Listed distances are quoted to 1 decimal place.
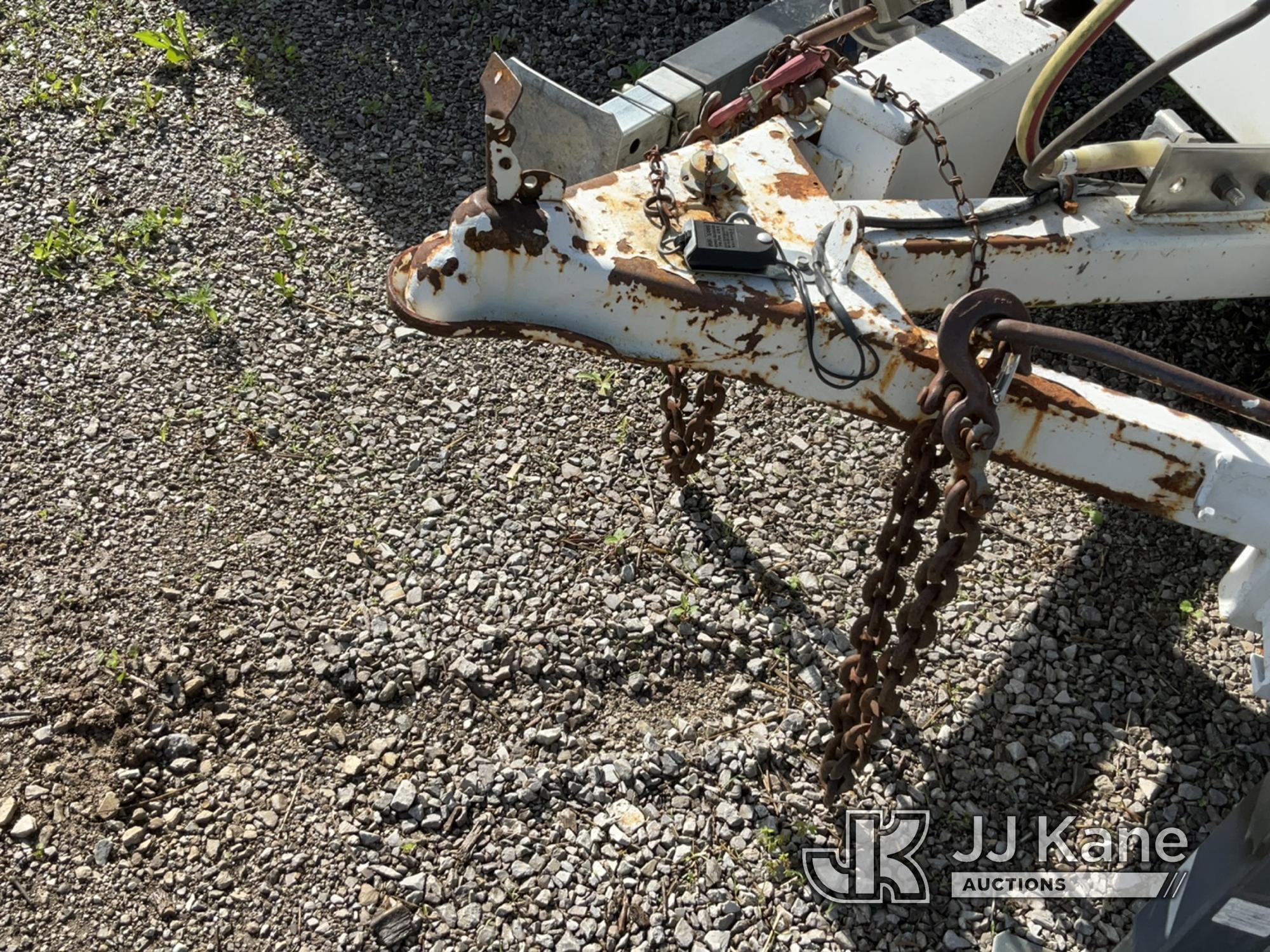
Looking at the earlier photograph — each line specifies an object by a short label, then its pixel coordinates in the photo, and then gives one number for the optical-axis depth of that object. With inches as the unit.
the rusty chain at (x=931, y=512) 76.4
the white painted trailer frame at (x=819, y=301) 79.8
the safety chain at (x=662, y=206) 84.8
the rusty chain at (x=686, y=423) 123.7
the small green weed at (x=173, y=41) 188.7
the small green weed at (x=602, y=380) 143.9
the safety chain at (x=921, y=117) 91.1
